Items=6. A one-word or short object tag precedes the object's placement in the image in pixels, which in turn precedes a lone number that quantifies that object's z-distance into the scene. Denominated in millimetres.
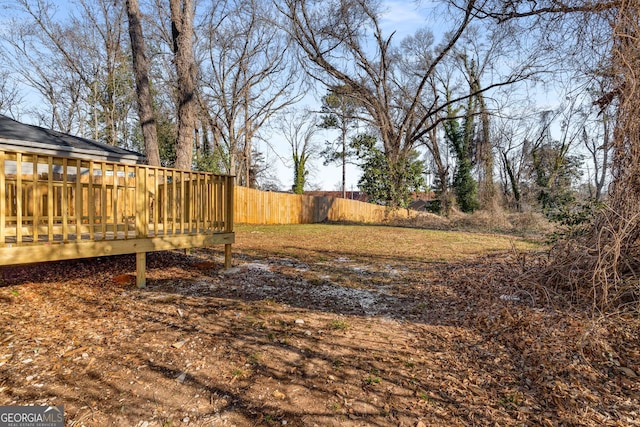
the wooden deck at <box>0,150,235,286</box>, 3178
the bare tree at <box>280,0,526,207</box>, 14086
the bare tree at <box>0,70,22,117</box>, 17500
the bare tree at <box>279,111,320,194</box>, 27188
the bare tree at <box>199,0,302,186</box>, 18969
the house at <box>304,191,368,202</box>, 41062
